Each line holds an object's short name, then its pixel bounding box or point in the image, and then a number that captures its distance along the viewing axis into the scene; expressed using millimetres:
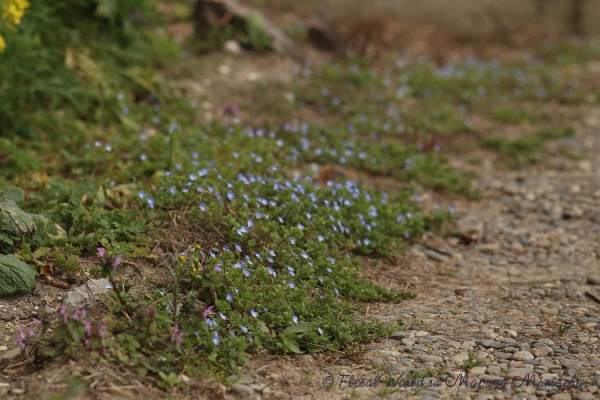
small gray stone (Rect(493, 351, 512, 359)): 6689
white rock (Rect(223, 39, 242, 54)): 14594
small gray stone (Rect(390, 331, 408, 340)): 7062
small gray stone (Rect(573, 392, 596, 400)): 5909
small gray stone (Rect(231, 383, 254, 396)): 5891
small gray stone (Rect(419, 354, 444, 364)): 6582
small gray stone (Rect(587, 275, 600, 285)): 8516
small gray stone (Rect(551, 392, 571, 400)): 5941
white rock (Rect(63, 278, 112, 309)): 6603
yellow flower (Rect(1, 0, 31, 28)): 9328
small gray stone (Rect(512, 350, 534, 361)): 6637
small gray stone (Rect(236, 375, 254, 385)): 6004
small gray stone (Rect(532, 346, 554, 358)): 6719
